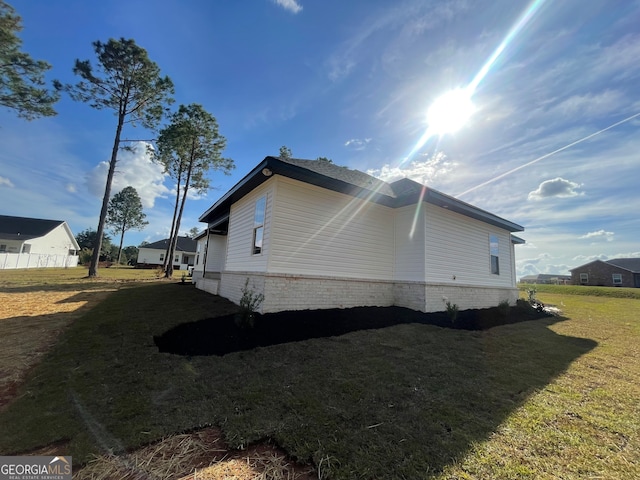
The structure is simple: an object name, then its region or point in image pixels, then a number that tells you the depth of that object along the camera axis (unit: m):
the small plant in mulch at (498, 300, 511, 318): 9.55
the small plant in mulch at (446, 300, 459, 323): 7.95
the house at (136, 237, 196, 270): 38.59
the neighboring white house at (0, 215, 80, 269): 26.72
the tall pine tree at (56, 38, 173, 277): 15.42
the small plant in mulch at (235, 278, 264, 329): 5.93
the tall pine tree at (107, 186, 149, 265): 43.75
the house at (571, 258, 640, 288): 32.09
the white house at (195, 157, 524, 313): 7.16
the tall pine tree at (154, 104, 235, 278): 19.77
